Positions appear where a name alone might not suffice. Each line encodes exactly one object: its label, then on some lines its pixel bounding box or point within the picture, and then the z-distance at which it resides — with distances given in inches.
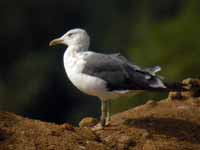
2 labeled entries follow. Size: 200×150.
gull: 538.9
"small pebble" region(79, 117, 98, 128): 556.1
